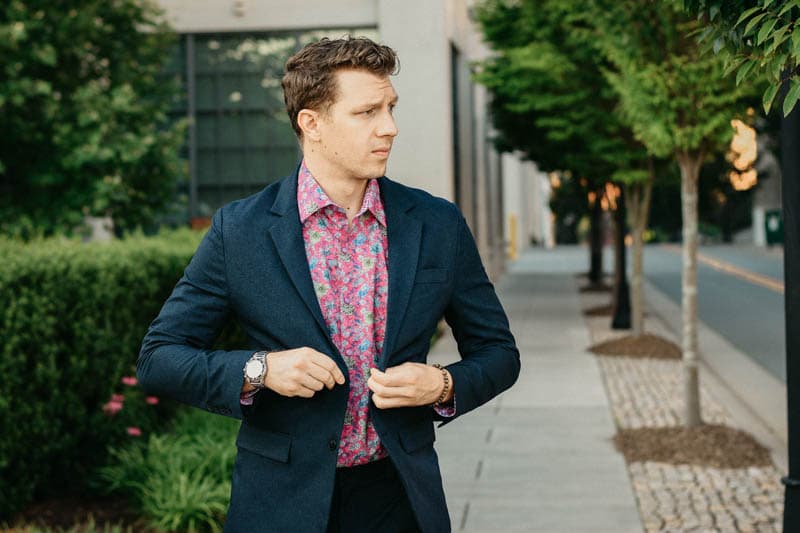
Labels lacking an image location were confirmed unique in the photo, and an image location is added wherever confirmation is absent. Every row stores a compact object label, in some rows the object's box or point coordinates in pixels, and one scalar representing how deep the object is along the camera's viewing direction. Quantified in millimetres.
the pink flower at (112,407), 6309
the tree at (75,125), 11969
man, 2496
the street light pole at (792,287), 4922
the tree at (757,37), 3289
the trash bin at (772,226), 49219
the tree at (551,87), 14055
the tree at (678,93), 8906
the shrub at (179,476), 5875
